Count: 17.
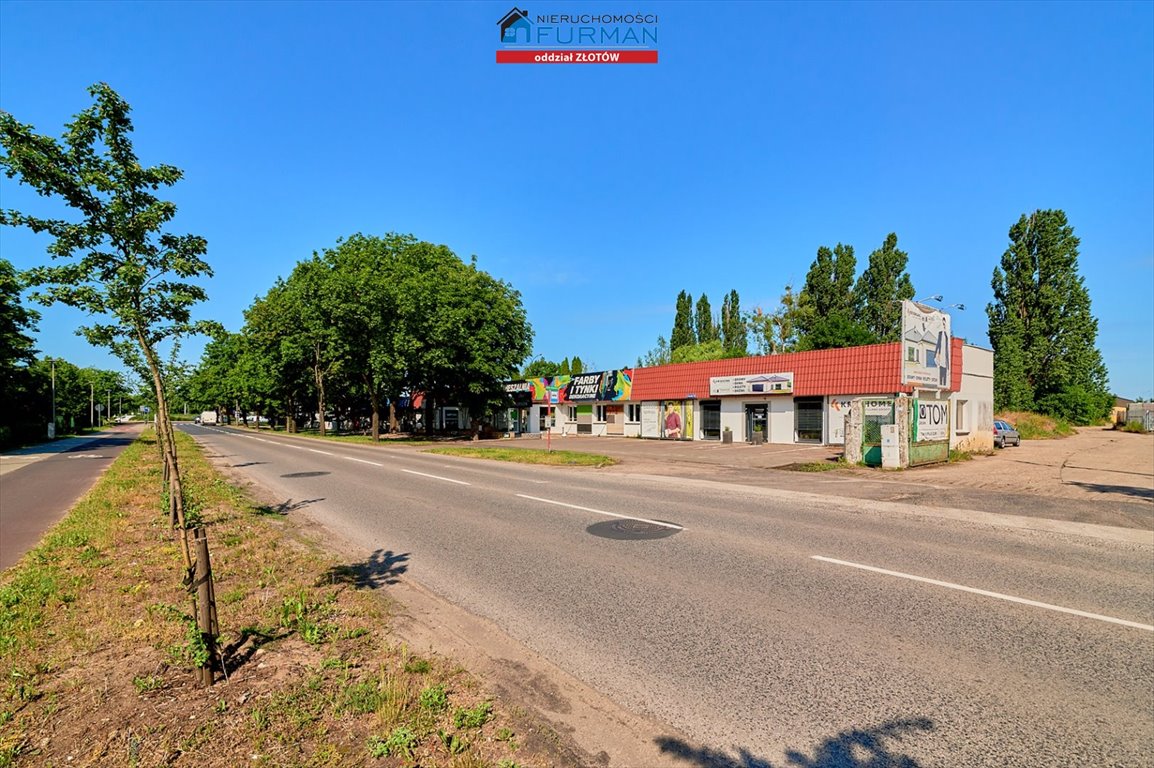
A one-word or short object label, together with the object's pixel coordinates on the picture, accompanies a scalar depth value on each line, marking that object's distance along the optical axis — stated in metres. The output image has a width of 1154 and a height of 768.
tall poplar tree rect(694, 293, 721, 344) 81.25
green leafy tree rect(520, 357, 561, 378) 93.69
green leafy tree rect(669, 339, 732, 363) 69.69
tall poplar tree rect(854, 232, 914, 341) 57.12
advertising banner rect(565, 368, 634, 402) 42.06
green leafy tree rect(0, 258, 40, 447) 31.14
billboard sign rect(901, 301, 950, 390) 22.16
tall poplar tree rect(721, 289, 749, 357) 78.00
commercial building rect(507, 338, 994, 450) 26.84
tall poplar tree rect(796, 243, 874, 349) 54.91
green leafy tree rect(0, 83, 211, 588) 4.48
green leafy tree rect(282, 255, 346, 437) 36.59
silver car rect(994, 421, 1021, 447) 30.80
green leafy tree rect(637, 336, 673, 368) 86.19
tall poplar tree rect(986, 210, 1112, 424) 51.97
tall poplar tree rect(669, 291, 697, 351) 82.19
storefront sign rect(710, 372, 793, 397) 31.80
